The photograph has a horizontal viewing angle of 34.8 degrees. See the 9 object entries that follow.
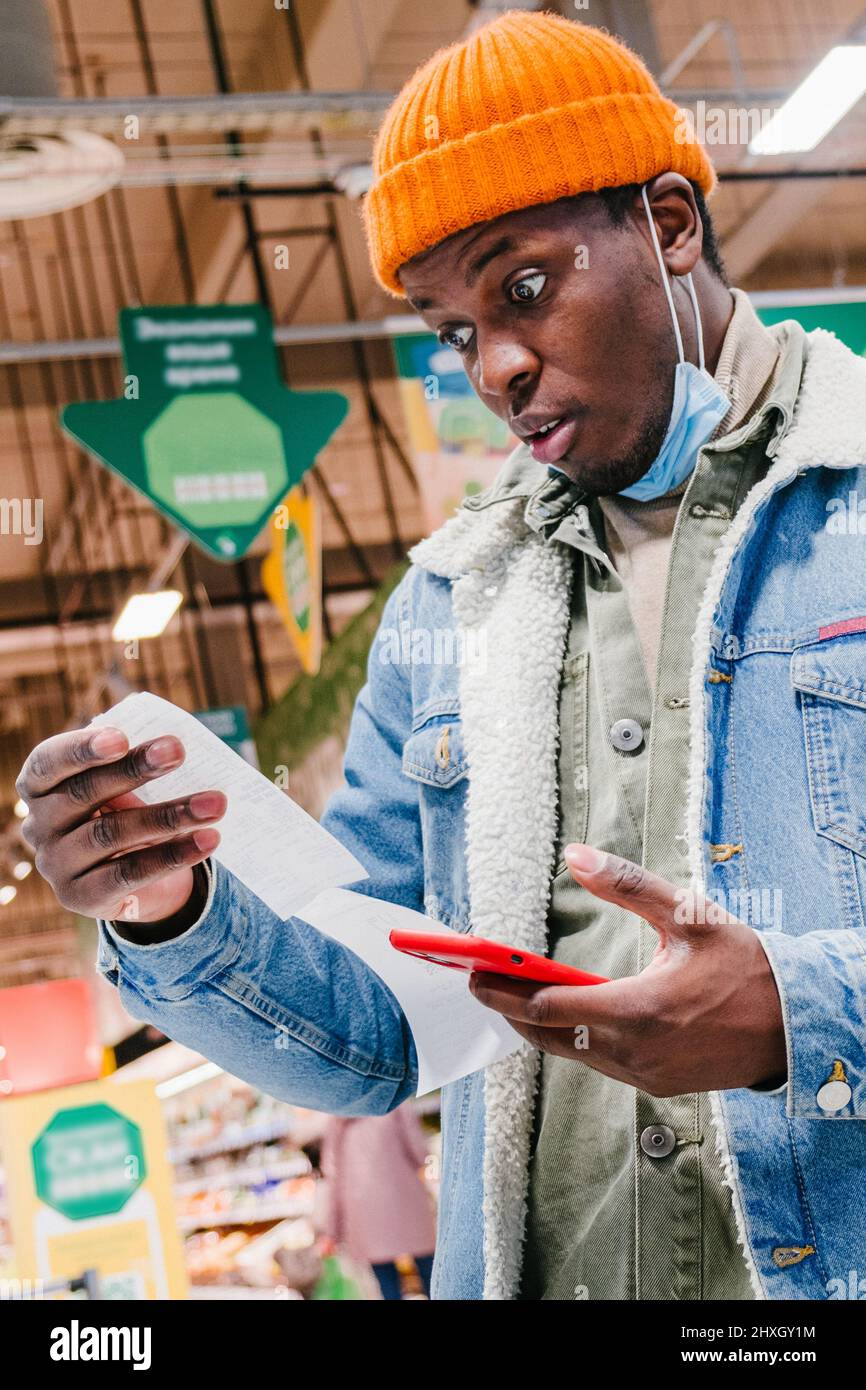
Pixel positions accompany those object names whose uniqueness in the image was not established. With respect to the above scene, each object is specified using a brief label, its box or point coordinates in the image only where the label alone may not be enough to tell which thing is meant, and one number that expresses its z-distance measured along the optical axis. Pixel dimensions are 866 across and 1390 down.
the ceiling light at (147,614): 7.79
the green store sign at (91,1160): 4.51
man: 1.06
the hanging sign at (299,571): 4.39
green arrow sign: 3.67
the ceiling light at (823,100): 3.88
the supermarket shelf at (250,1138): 6.15
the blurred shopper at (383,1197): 4.06
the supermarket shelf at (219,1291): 5.44
